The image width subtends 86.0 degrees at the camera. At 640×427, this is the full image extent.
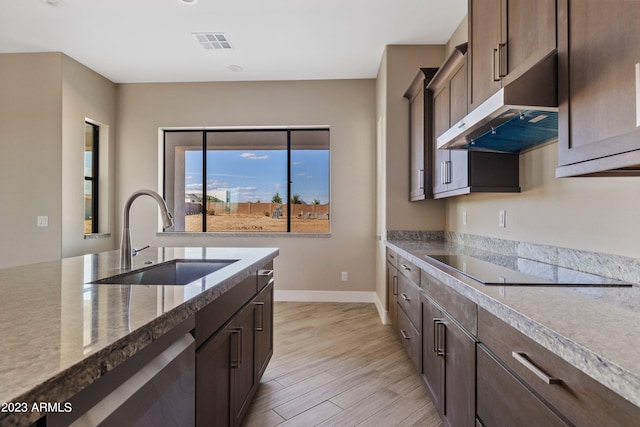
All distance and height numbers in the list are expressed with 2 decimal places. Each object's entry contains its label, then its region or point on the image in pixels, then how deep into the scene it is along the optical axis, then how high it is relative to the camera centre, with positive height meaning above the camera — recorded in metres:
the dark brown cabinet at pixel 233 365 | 1.16 -0.64
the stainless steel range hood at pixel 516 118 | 1.27 +0.43
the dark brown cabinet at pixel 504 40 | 1.30 +0.76
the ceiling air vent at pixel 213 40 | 3.37 +1.75
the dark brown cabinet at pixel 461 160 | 2.25 +0.38
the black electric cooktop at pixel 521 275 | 1.25 -0.25
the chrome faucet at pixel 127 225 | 1.58 -0.06
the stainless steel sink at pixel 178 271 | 1.64 -0.30
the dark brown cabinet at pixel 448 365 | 1.32 -0.69
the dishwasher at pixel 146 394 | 0.59 -0.37
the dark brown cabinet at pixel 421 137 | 3.00 +0.70
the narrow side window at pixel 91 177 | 4.30 +0.46
